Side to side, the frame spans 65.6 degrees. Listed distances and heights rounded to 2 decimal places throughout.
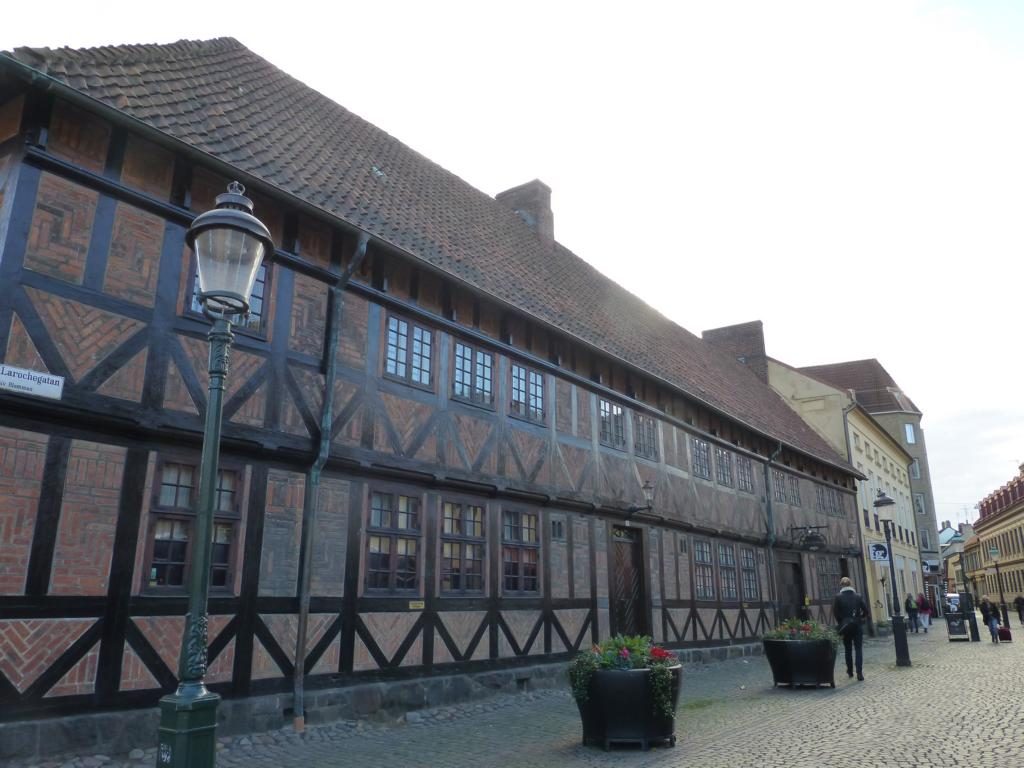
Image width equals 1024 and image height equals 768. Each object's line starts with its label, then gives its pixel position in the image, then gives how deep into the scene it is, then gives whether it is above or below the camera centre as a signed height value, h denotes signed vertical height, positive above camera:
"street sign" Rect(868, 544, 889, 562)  17.09 +1.14
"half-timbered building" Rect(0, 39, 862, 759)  7.22 +2.21
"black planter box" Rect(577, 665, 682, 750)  7.79 -0.99
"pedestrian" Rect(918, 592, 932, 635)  33.28 -0.22
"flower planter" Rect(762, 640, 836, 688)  12.11 -0.81
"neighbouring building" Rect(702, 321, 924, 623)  32.59 +7.88
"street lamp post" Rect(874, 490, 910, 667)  15.98 -0.66
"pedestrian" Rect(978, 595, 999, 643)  23.09 -0.30
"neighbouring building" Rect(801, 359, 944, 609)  53.78 +13.16
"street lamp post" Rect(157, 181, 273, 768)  4.05 +1.08
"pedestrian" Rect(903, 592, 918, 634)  30.17 -0.12
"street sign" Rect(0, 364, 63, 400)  6.84 +1.89
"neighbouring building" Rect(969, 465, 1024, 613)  60.25 +5.49
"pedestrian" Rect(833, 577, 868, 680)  13.42 -0.17
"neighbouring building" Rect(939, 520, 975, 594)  86.70 +4.66
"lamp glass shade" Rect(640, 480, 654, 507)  15.90 +2.21
